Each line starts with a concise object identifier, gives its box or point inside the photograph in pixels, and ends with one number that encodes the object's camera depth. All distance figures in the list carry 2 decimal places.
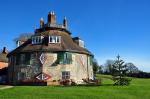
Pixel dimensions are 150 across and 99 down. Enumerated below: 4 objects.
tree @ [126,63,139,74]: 61.06
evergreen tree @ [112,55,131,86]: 21.62
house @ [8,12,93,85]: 23.51
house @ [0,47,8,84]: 27.76
